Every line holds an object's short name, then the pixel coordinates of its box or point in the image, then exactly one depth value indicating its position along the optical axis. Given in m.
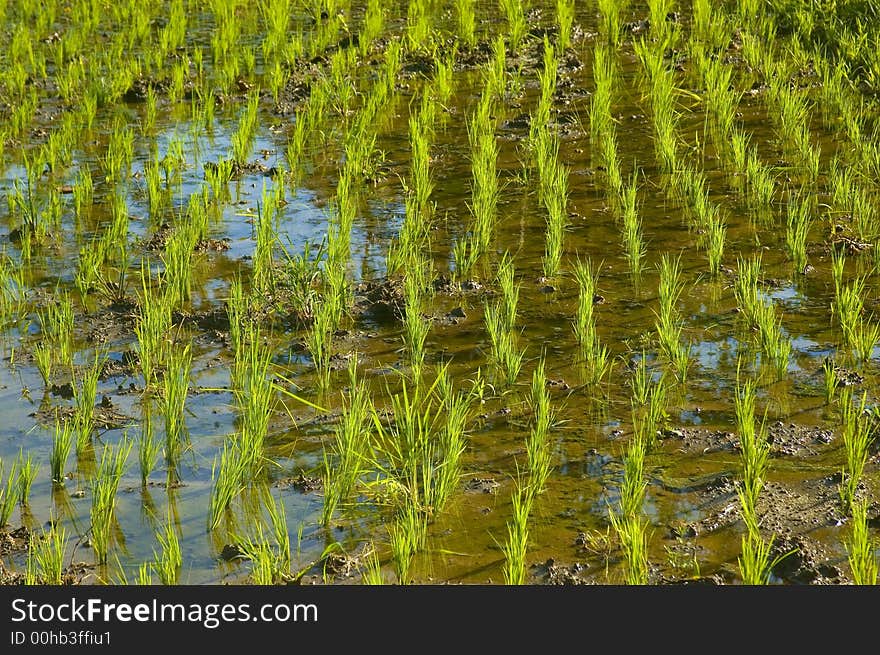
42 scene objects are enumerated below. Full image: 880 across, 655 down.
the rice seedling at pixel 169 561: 5.81
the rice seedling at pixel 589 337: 7.84
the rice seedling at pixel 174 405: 7.03
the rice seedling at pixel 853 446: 6.47
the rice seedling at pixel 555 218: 9.51
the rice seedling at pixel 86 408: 7.07
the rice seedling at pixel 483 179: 10.00
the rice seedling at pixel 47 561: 5.83
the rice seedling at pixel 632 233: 9.43
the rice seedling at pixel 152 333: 7.96
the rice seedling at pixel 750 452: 6.43
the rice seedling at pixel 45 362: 7.93
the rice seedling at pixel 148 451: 6.84
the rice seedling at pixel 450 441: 6.56
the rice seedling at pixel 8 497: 6.45
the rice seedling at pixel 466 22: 15.80
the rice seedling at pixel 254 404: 6.85
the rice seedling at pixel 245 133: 12.00
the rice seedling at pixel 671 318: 7.84
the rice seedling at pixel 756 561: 5.63
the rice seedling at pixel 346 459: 6.45
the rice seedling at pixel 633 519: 5.75
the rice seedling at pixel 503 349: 7.80
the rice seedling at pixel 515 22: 15.47
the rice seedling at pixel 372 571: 5.73
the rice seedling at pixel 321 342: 8.02
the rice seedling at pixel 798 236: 9.45
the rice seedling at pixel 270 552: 5.78
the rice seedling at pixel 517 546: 5.77
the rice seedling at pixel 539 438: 6.66
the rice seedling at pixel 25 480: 6.60
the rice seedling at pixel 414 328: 8.00
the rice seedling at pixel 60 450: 6.82
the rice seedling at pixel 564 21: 15.45
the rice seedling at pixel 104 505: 6.23
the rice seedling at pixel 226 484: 6.41
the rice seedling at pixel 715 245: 9.40
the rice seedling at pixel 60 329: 8.25
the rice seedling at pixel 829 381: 7.45
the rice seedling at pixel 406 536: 5.93
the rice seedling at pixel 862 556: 5.61
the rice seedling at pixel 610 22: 15.76
